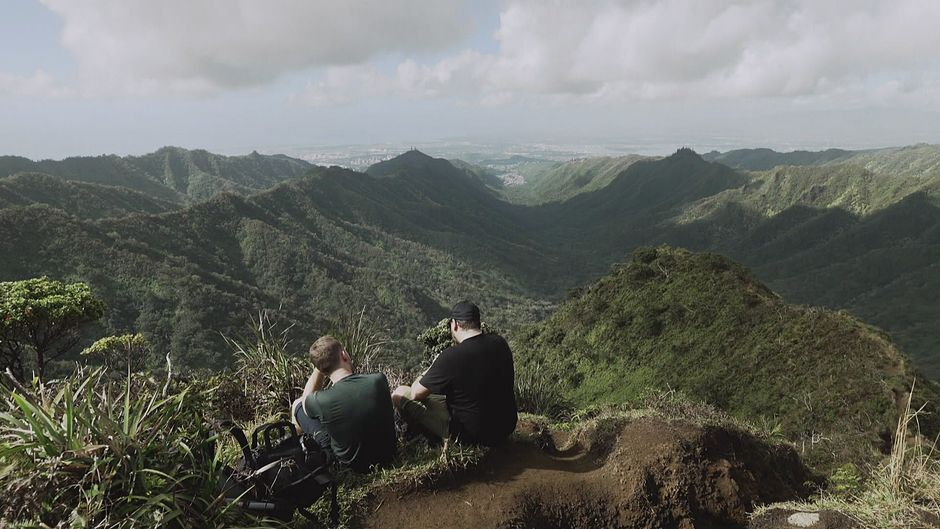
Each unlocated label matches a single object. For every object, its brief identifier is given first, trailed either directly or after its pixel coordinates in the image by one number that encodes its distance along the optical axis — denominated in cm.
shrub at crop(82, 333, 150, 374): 902
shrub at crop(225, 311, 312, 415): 573
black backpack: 336
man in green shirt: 405
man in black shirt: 452
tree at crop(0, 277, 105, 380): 855
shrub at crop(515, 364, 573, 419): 766
